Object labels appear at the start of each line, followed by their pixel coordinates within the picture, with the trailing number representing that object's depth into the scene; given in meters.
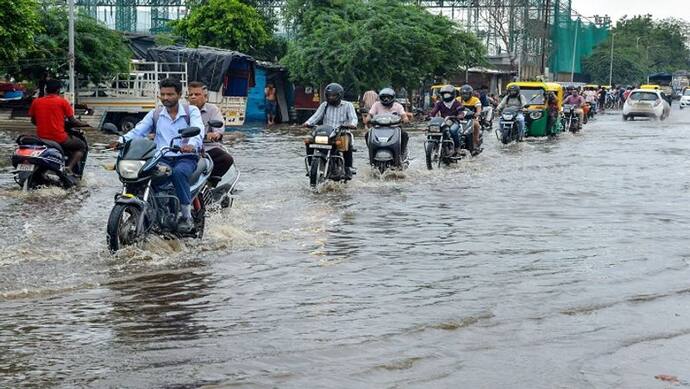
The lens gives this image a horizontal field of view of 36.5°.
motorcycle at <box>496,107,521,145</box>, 24.77
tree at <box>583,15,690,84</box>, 96.88
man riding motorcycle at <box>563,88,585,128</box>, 32.91
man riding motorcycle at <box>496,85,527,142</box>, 25.33
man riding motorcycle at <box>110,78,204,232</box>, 8.66
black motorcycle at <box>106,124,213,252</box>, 8.13
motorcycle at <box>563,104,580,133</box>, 32.28
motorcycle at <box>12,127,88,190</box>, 12.71
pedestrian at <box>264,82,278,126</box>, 38.88
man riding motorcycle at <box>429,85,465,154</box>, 18.30
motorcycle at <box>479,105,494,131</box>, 28.37
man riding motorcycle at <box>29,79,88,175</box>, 13.04
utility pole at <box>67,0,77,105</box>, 26.95
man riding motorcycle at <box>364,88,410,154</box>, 15.53
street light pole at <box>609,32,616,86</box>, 93.24
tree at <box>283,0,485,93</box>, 36.97
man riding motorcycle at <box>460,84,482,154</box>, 19.75
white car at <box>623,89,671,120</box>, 43.66
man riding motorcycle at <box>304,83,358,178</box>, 14.13
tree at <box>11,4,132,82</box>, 28.45
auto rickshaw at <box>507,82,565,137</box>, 27.64
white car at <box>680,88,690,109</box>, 67.45
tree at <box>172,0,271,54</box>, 41.53
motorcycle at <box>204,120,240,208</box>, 10.53
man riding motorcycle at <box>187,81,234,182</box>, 10.60
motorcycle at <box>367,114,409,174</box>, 15.35
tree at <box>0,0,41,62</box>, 21.34
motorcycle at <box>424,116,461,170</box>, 17.53
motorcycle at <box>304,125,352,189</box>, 13.72
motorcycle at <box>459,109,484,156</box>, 19.03
